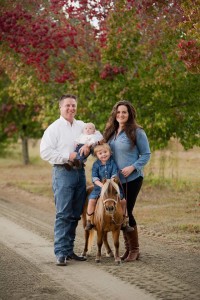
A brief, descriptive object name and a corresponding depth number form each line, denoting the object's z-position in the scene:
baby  15.50
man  15.57
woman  15.92
